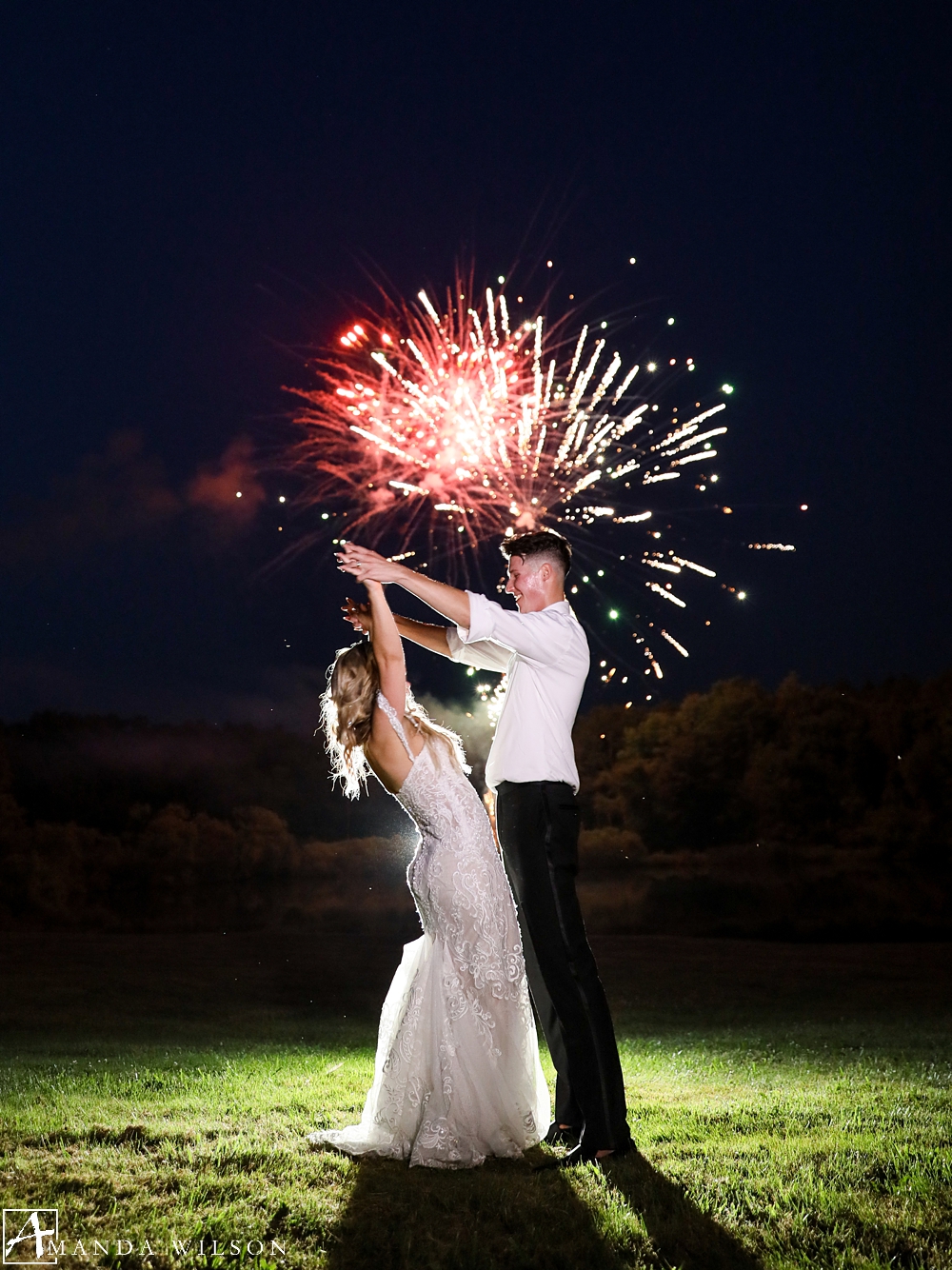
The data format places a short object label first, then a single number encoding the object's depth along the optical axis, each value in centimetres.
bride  543
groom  536
